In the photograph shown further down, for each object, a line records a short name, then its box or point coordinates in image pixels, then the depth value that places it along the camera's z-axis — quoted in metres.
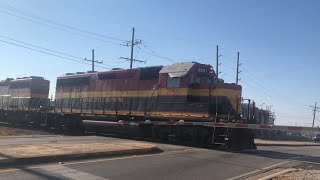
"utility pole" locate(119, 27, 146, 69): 57.81
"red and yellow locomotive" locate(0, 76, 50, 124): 39.05
